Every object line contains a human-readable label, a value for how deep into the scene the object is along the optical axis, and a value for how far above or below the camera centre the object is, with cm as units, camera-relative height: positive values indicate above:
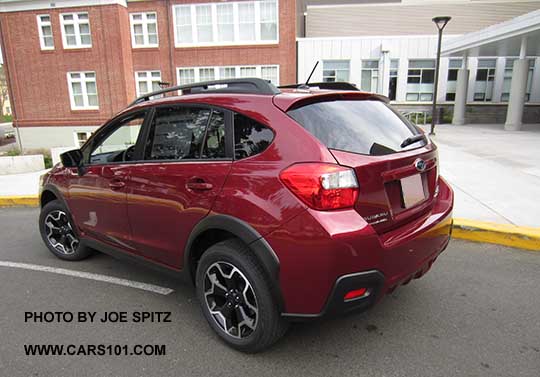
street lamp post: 1414 +260
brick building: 1922 +227
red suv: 210 -69
